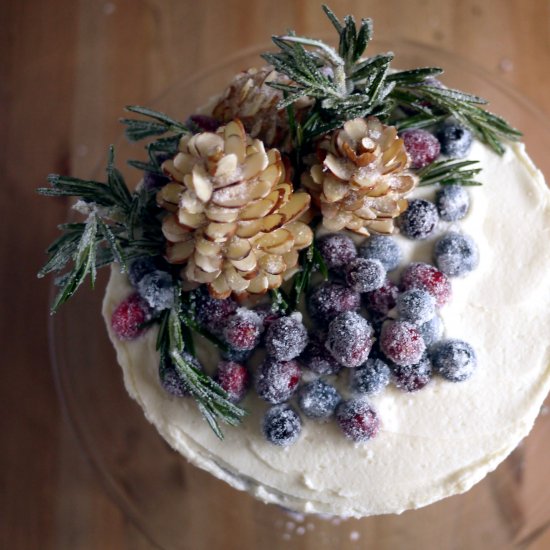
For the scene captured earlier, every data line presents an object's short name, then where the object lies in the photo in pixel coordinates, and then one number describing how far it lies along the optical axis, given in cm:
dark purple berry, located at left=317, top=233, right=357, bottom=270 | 44
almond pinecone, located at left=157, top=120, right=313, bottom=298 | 39
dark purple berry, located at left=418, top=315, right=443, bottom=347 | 44
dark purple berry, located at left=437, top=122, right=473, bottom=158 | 46
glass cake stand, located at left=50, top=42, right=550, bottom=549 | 53
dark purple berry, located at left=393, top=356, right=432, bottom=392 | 44
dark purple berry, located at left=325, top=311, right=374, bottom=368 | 43
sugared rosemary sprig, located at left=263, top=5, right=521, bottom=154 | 42
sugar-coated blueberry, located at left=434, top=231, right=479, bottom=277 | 45
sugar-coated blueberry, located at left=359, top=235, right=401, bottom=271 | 44
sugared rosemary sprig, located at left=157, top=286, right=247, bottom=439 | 44
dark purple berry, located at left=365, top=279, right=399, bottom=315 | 44
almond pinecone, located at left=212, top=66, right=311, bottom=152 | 44
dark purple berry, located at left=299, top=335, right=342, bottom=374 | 44
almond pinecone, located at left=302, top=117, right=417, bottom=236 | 41
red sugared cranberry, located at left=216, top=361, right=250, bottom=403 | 44
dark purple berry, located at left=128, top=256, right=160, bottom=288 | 45
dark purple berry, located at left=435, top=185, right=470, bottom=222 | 45
